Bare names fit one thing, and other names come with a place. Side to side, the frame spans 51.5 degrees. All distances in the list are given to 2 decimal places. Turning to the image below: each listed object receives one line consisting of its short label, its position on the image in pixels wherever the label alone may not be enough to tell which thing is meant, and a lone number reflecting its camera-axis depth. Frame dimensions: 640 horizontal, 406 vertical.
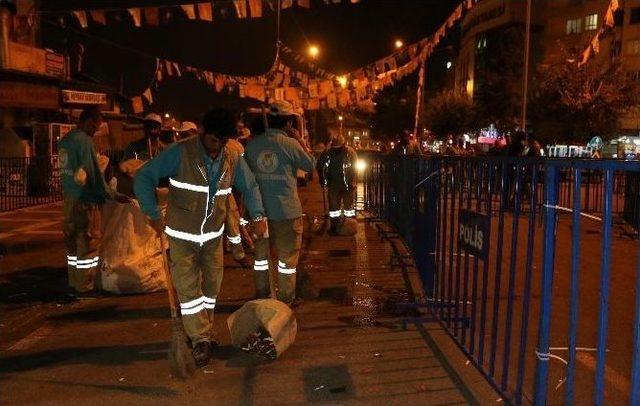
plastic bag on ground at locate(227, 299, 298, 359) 4.86
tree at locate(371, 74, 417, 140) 62.53
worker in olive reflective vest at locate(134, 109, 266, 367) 4.72
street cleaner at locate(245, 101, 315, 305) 5.95
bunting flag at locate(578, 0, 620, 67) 12.66
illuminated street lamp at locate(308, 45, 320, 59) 23.77
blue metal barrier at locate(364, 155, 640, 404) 3.38
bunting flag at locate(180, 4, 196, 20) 13.03
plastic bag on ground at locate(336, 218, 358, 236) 10.60
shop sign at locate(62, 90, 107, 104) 20.33
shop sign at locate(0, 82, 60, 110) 17.48
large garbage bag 6.79
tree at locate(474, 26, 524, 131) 43.62
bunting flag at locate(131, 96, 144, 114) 20.77
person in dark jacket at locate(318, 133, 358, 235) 11.01
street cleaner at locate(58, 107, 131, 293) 6.78
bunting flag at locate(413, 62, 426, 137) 20.92
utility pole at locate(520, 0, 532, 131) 22.67
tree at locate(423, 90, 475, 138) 50.66
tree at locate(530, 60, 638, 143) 32.94
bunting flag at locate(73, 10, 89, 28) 13.43
